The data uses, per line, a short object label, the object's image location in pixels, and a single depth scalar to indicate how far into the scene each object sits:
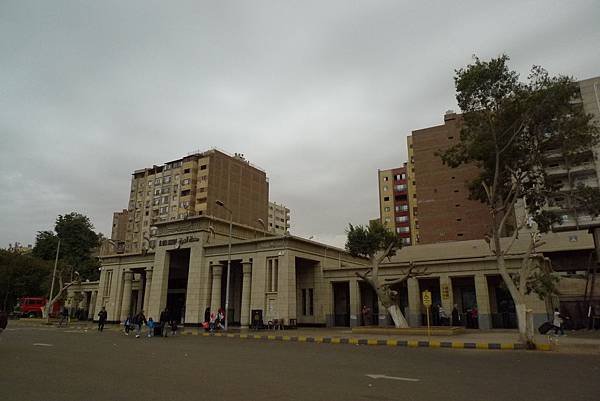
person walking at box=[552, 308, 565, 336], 21.64
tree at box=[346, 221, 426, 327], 26.89
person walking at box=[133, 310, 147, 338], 24.35
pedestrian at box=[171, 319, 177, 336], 25.92
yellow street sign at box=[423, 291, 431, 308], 22.02
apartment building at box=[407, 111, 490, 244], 61.34
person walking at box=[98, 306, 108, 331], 29.20
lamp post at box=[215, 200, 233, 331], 29.11
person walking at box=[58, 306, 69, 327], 37.33
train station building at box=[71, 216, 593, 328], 30.34
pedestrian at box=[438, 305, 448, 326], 29.58
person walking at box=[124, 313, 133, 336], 26.65
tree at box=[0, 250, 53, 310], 55.45
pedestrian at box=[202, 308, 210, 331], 29.06
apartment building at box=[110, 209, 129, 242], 101.25
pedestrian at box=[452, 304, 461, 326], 29.22
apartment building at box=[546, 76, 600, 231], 47.99
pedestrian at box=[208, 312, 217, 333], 28.08
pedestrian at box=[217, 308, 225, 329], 29.45
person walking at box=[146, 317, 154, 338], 24.64
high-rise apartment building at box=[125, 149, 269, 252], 77.24
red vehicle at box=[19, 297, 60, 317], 55.48
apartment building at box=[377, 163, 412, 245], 85.00
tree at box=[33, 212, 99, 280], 56.50
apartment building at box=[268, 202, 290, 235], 117.75
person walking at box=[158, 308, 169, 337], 24.66
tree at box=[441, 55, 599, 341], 19.09
